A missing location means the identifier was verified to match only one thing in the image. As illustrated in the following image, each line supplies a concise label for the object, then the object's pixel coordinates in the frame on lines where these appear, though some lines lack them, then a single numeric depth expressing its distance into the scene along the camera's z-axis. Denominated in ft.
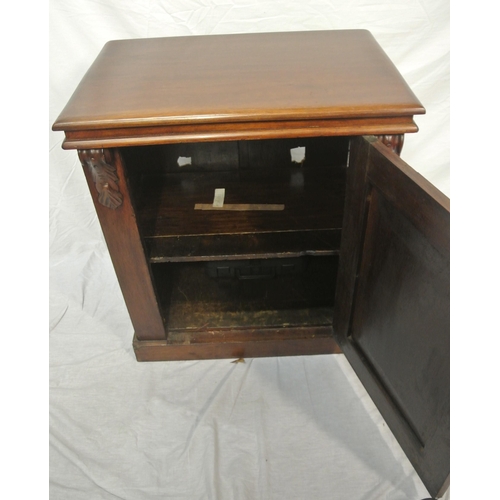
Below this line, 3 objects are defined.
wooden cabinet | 2.64
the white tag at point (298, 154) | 4.83
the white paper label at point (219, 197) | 4.23
